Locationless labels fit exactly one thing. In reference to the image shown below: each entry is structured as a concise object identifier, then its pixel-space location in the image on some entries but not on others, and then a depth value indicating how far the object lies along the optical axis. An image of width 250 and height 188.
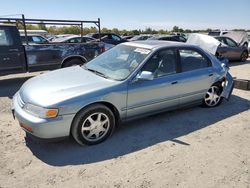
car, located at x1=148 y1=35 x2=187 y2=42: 12.51
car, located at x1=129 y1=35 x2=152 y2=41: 16.29
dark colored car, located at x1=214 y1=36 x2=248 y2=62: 9.53
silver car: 2.63
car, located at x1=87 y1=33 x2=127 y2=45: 13.21
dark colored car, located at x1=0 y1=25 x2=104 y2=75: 5.25
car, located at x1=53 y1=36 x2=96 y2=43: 10.16
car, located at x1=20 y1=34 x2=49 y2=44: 9.89
